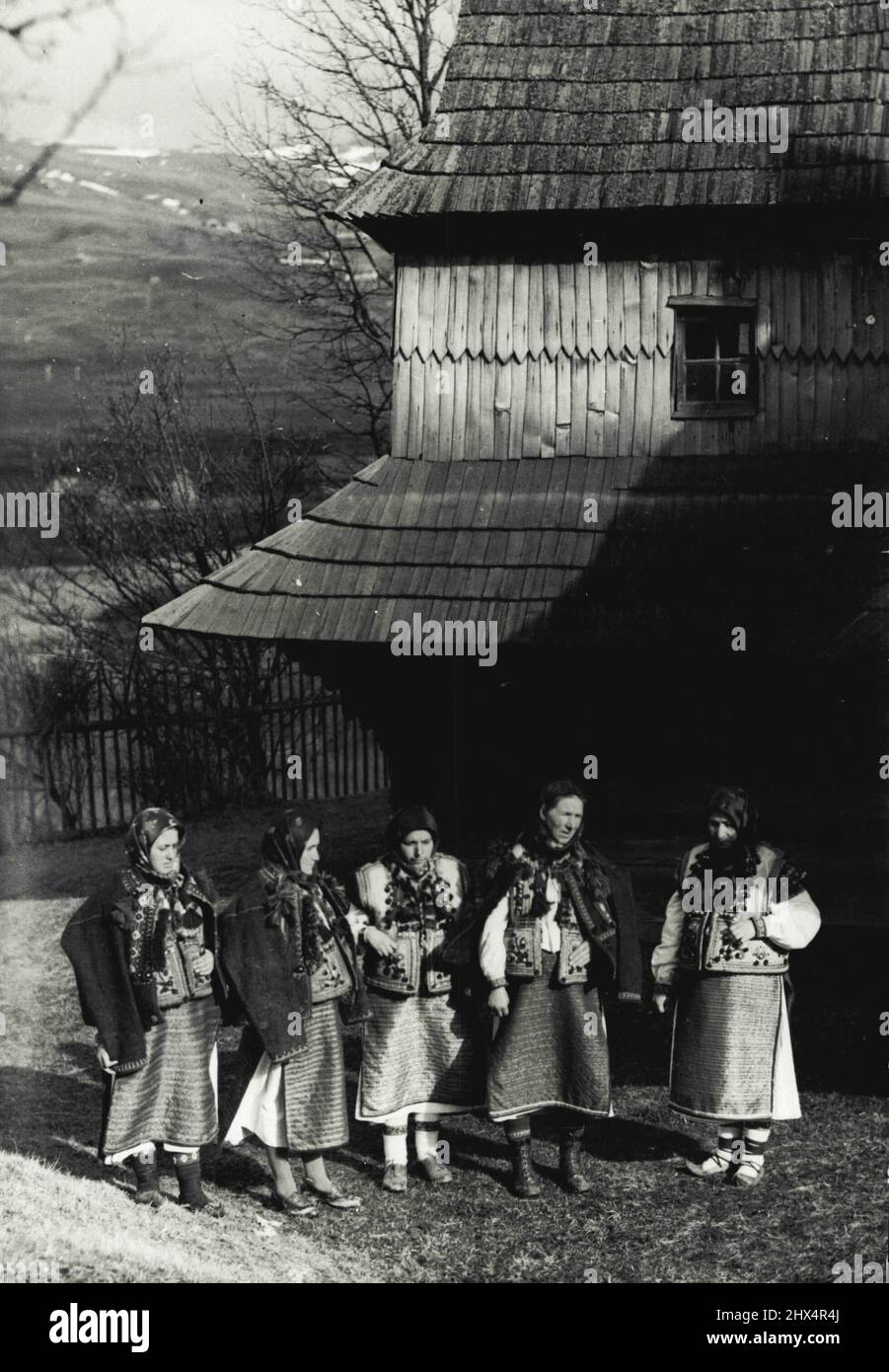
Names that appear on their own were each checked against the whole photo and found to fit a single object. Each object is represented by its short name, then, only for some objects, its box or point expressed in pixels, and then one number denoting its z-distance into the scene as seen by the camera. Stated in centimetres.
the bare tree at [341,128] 1997
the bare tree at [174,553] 1714
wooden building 869
